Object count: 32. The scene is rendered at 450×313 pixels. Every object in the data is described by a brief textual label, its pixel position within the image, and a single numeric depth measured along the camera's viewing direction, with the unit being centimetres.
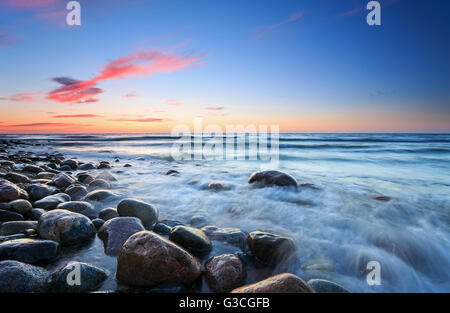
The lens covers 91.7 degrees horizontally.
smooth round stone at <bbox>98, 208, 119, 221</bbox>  310
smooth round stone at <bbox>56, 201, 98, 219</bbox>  315
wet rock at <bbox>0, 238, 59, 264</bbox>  196
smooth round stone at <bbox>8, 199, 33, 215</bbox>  298
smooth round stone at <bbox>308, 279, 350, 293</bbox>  170
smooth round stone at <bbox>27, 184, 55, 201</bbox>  384
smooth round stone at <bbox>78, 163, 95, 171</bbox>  807
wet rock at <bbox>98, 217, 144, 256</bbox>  235
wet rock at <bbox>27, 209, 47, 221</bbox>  298
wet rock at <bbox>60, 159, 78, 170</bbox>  816
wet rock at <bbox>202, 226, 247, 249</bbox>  259
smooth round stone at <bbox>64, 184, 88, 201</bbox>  422
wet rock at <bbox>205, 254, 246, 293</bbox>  184
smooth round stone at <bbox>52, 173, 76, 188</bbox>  482
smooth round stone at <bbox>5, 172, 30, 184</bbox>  484
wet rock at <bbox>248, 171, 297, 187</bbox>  520
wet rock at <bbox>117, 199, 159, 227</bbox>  303
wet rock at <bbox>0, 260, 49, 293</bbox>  160
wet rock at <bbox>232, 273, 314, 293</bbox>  149
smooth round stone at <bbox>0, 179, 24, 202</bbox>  326
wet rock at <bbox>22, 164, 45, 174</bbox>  670
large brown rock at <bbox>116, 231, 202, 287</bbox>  180
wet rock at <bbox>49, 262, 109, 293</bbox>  172
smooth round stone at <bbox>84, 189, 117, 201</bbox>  399
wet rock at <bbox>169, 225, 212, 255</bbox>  236
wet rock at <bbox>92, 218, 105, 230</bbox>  280
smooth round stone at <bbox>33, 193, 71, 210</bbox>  337
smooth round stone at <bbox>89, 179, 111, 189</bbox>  505
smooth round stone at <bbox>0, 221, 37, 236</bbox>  250
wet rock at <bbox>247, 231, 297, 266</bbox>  224
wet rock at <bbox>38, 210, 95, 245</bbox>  240
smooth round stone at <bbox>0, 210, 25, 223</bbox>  279
